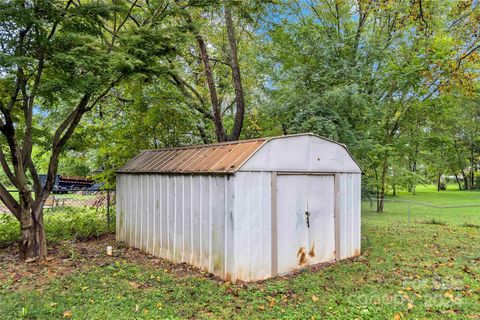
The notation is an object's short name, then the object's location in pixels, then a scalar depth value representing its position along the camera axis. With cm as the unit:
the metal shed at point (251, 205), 479
